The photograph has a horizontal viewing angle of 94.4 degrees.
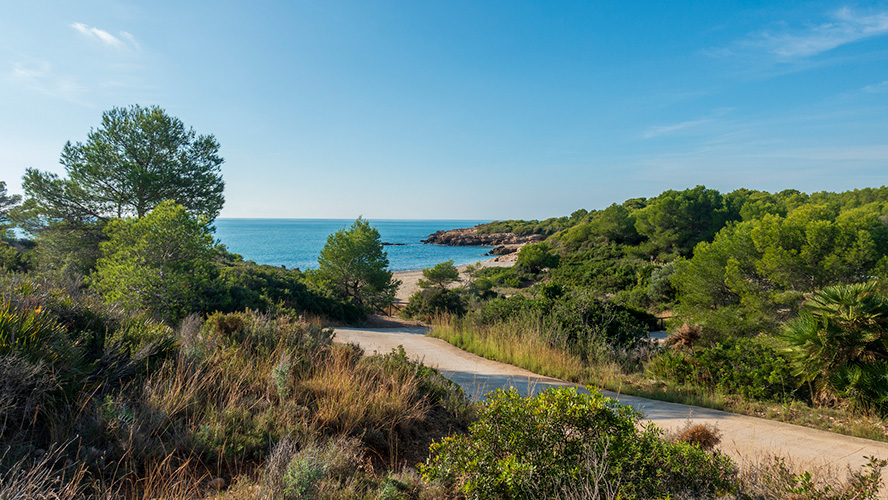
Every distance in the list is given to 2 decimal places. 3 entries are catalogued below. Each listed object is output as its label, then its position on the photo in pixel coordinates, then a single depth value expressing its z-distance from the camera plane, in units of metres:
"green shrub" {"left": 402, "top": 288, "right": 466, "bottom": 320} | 22.98
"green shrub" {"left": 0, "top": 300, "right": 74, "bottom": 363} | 3.52
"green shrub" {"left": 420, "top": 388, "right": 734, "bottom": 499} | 2.62
